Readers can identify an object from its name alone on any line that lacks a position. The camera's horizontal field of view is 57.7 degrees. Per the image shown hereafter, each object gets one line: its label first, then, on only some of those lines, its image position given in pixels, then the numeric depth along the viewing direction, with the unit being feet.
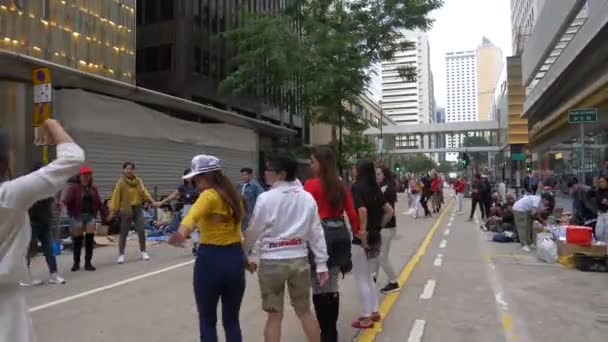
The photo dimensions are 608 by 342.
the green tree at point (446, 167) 413.26
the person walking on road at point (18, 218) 7.76
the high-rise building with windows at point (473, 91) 628.65
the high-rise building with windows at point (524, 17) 144.71
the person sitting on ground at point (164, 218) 52.51
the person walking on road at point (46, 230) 27.55
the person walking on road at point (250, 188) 36.06
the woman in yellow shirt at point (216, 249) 12.50
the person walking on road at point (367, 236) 18.81
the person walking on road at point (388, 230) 23.72
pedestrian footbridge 299.38
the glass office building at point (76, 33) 55.62
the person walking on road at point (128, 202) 34.45
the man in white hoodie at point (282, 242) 13.35
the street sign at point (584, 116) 38.96
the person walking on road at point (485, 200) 62.58
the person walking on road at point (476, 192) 63.31
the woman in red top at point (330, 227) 15.40
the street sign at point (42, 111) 34.71
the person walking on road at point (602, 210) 32.01
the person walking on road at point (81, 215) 31.96
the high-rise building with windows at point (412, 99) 481.87
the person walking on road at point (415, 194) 73.56
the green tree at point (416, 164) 323.37
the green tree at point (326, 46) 74.08
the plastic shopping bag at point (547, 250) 34.24
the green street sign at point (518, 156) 99.91
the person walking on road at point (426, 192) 73.10
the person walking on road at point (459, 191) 79.61
